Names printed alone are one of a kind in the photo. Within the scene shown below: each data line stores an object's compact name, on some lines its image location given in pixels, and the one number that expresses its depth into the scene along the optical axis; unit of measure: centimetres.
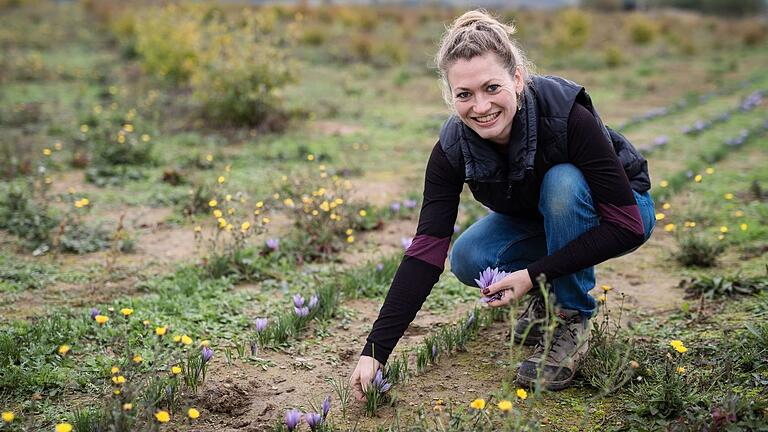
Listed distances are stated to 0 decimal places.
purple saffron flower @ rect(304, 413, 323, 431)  245
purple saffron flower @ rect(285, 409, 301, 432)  245
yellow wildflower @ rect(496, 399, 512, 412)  198
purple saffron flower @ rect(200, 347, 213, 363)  283
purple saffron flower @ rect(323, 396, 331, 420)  251
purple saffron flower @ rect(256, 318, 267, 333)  322
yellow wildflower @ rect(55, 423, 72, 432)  206
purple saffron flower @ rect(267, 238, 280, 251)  425
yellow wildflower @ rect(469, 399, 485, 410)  213
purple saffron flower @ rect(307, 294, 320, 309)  350
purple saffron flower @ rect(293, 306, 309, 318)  339
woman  265
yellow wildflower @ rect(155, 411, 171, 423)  212
